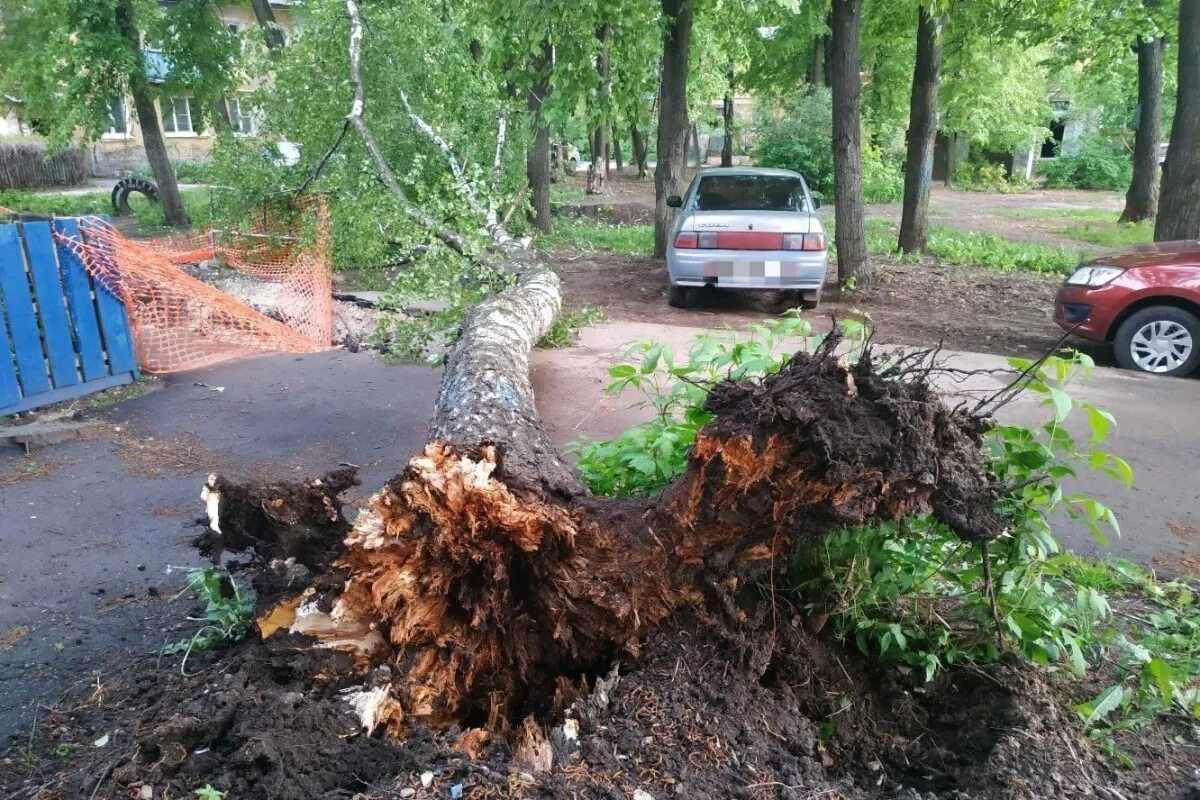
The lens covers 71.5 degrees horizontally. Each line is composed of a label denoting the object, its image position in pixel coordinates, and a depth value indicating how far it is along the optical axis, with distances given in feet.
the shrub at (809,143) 75.82
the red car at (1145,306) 25.21
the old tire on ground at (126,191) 68.28
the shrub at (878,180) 84.11
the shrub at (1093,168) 101.91
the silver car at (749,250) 32.63
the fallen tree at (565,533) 7.55
